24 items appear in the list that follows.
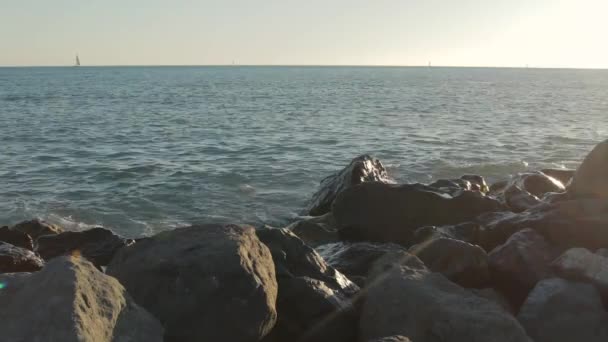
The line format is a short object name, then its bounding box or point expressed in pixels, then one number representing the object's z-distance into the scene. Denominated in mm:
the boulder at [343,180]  12234
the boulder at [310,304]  5328
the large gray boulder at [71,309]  3756
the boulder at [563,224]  7505
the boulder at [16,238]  9500
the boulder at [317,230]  10094
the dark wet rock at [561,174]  14344
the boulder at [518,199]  10891
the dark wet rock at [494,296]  6297
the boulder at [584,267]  5883
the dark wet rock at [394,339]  4078
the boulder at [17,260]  7254
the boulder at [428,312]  4707
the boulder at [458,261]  6707
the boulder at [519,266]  6609
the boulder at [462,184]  11992
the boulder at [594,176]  8867
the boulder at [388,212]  9477
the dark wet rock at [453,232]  8297
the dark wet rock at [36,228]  10789
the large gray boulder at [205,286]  4625
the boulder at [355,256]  7536
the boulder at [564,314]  5309
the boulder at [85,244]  9117
